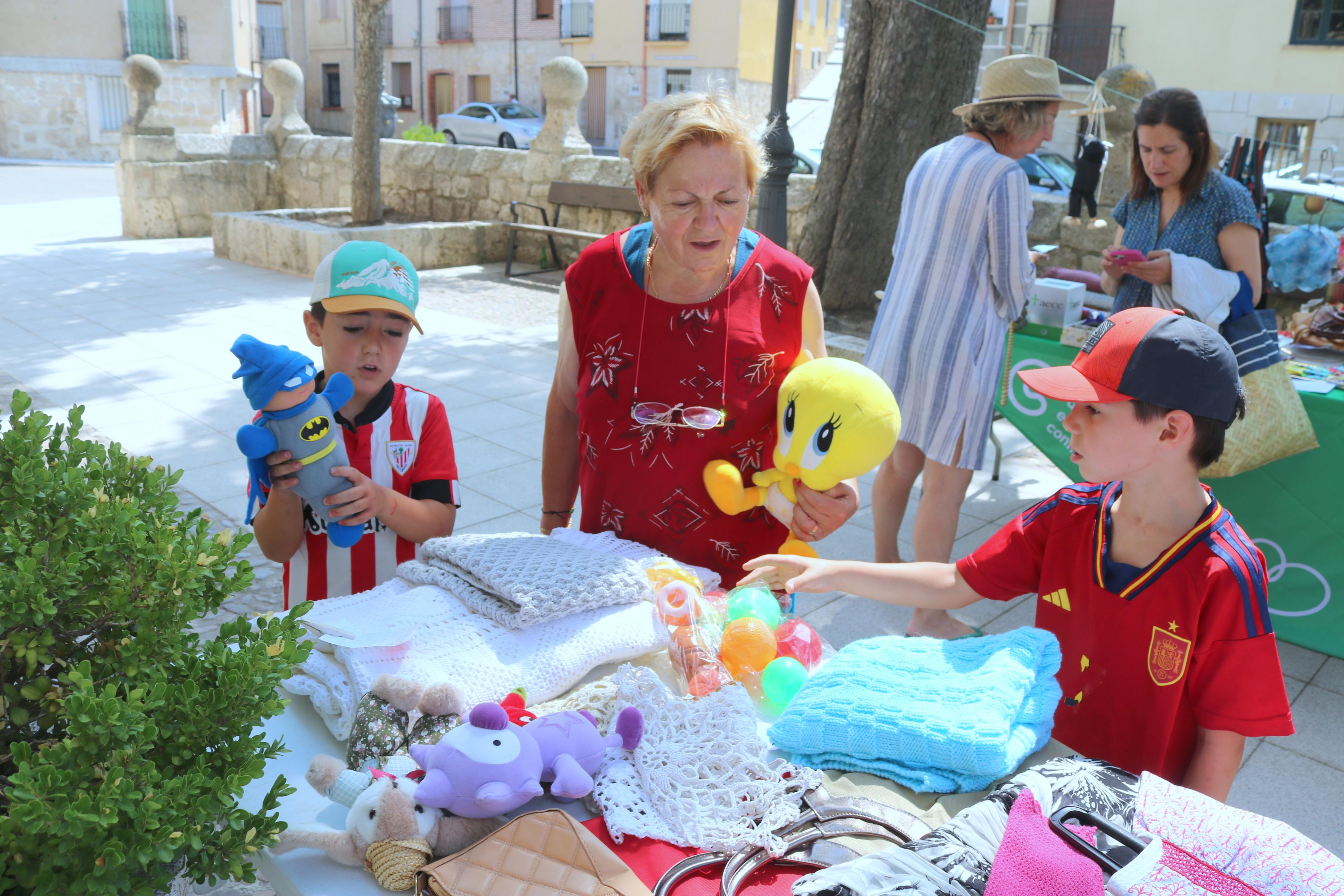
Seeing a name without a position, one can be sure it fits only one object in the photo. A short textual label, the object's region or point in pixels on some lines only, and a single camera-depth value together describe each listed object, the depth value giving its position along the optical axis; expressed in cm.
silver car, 2533
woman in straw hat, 332
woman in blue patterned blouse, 344
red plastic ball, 173
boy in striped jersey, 195
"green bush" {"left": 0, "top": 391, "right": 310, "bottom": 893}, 98
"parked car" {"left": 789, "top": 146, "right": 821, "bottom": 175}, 1377
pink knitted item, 101
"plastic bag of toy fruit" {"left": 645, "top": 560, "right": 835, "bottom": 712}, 163
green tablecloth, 339
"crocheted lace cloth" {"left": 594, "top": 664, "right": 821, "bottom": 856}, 130
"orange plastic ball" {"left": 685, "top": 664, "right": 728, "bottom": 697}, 159
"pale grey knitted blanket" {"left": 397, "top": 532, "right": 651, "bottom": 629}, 166
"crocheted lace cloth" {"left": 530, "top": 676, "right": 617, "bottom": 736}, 151
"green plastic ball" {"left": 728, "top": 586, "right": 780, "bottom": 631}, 174
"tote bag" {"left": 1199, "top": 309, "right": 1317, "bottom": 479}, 324
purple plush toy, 125
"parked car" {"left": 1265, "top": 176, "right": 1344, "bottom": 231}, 678
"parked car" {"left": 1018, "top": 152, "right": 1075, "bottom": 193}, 1126
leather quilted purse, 117
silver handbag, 123
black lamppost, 580
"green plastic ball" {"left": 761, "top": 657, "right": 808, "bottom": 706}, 163
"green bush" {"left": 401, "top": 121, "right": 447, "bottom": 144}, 1476
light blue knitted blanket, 135
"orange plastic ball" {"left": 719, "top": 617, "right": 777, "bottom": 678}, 167
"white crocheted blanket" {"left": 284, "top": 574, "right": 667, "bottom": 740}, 153
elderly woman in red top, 205
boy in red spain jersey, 158
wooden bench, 1058
